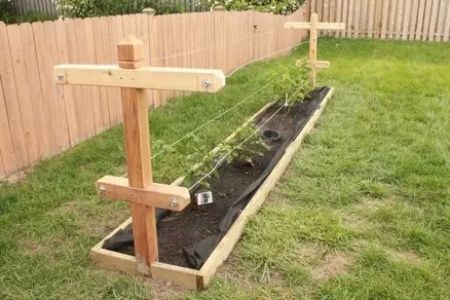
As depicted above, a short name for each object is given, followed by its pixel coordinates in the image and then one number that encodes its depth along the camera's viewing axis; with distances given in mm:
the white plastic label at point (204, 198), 3629
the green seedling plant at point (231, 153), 3941
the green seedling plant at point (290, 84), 6332
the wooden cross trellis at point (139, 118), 2515
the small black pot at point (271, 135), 5290
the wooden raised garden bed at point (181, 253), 2920
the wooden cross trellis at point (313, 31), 7230
